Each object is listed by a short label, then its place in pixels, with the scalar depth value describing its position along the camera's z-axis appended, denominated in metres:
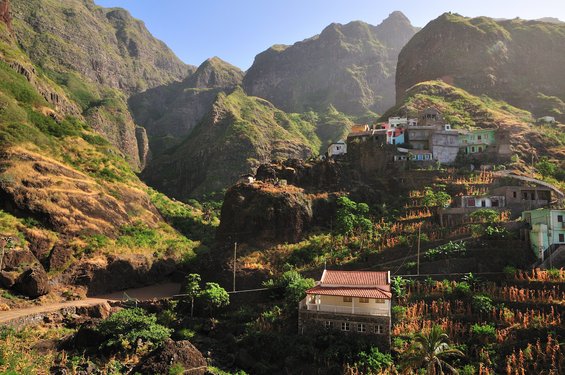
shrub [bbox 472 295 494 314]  37.31
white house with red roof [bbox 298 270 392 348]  36.94
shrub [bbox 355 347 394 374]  33.62
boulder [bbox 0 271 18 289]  46.28
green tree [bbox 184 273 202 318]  46.41
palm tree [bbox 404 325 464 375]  28.55
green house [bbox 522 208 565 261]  43.81
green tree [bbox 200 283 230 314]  45.51
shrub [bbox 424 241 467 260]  46.09
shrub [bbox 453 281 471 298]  40.16
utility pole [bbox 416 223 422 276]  45.42
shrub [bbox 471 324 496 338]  34.81
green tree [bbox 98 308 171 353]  37.97
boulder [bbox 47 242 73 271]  52.59
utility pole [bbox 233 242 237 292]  52.29
